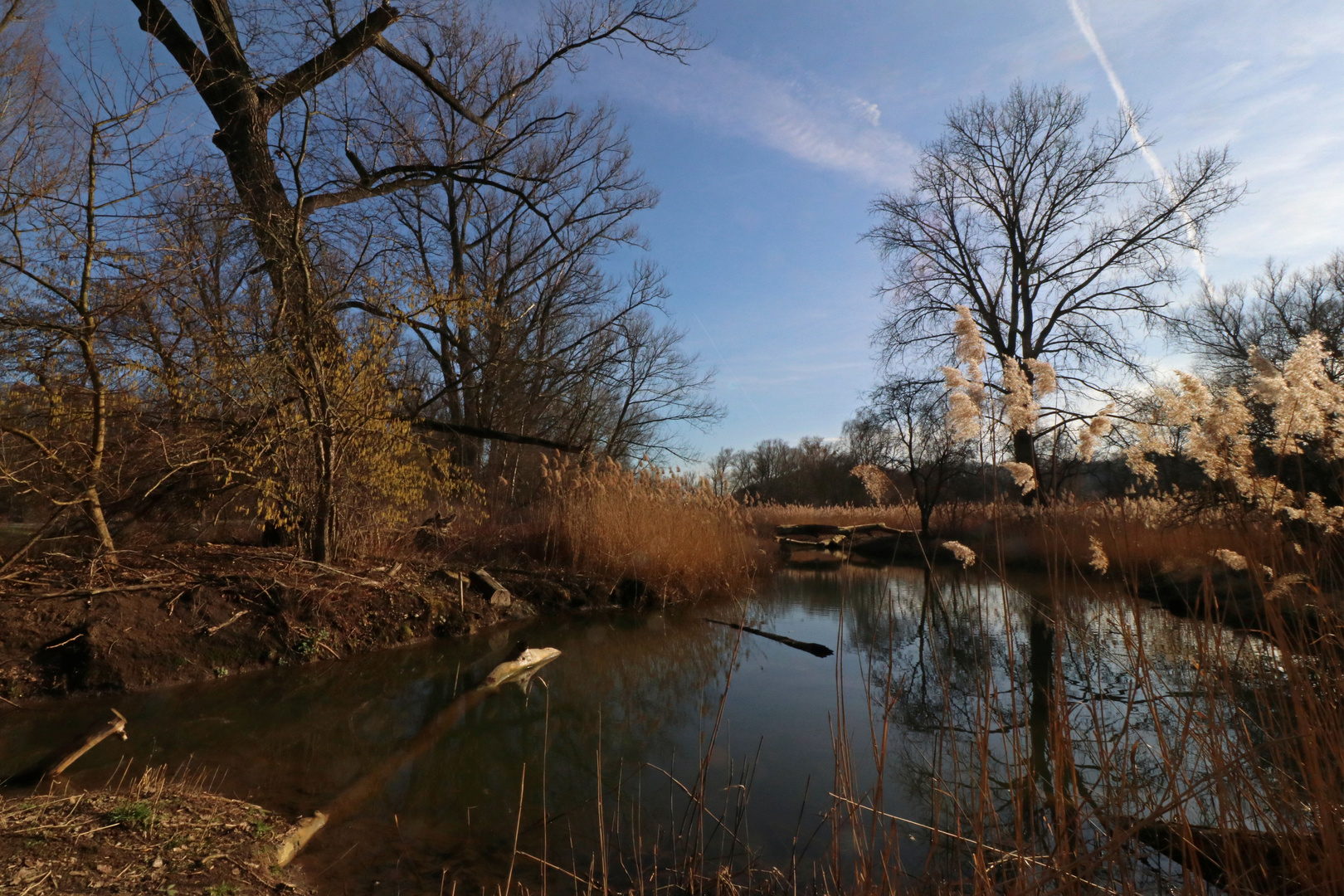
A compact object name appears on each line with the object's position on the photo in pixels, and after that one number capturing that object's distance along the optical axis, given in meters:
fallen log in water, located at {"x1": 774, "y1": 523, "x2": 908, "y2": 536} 17.73
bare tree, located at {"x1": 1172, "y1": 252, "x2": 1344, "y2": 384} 20.12
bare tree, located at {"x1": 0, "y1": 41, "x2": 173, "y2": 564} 4.96
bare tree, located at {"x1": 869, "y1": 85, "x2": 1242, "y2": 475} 16.14
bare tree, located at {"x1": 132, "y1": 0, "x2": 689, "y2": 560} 6.52
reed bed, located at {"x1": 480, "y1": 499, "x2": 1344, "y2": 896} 1.79
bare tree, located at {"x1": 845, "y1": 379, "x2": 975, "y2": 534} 12.16
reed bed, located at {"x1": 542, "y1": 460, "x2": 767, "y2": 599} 9.48
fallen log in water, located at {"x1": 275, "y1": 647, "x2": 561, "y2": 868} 2.97
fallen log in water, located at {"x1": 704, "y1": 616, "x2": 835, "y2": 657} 6.46
